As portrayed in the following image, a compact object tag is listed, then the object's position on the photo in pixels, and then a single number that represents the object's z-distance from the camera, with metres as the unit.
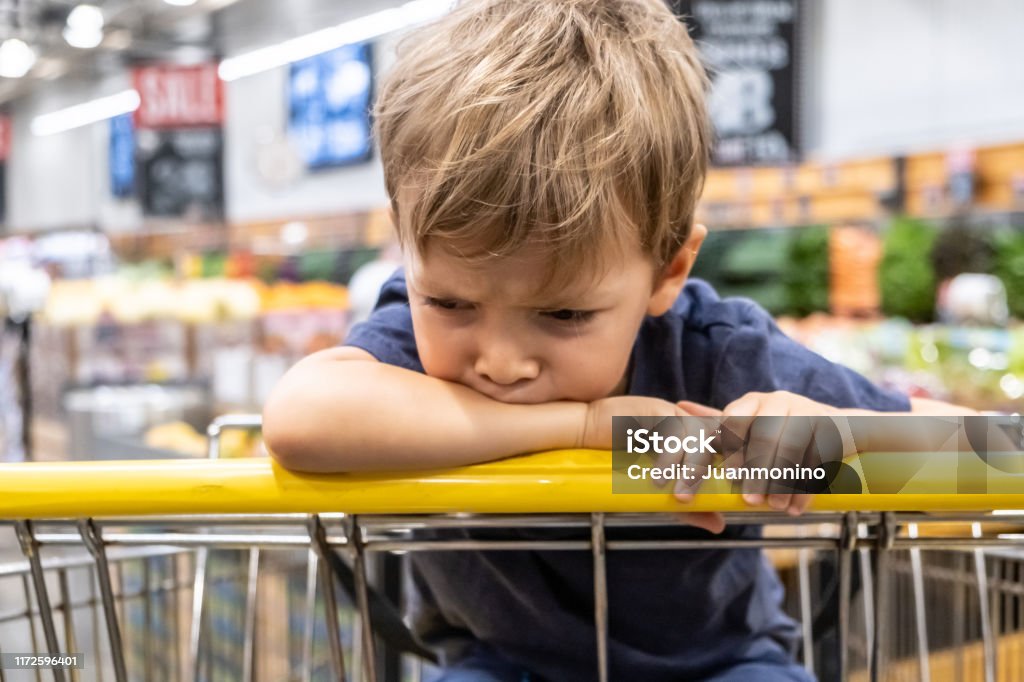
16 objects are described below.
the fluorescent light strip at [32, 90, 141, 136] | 8.53
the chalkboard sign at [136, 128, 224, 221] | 6.17
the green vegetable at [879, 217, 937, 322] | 4.44
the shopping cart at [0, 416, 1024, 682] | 0.74
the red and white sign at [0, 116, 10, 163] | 8.51
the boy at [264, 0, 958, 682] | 0.83
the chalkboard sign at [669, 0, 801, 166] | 3.67
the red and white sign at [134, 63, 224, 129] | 6.11
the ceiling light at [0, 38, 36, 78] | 7.41
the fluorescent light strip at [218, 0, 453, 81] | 7.59
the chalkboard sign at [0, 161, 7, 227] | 8.39
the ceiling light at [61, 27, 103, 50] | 7.15
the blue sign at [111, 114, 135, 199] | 8.26
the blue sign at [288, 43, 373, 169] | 7.96
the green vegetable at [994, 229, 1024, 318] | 3.98
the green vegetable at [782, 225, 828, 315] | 4.80
